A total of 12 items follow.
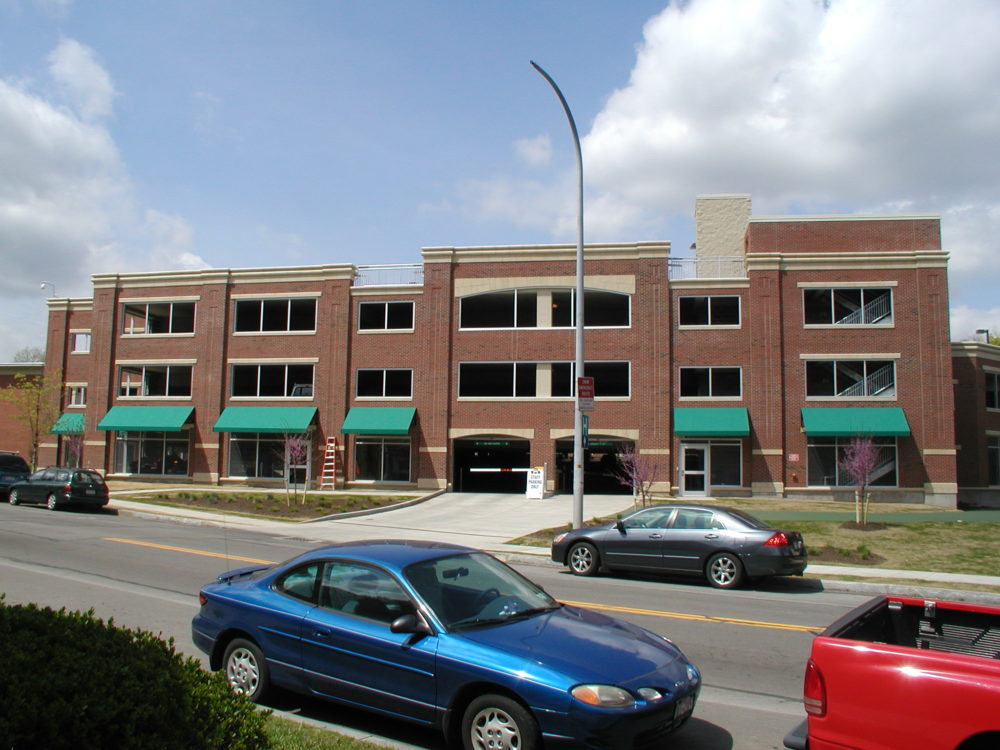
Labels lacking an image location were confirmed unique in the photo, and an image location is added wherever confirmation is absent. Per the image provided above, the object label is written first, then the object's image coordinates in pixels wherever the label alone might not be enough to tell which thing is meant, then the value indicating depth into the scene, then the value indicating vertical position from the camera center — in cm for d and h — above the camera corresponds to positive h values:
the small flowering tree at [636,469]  2519 -71
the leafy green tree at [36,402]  4094 +194
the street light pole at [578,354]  1794 +223
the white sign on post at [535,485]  3250 -156
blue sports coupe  497 -146
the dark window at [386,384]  3650 +283
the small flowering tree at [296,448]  3017 -20
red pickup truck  390 -127
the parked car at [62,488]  2547 -160
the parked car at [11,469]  2864 -114
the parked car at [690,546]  1317 -168
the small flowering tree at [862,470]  2080 -48
